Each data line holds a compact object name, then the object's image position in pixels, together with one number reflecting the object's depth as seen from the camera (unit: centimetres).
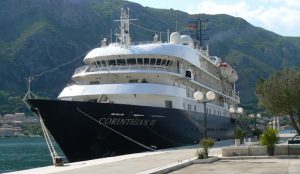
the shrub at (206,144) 2097
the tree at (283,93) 3494
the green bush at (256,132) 5243
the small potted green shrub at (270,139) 2198
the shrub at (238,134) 3512
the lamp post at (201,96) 2430
